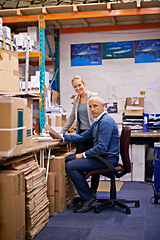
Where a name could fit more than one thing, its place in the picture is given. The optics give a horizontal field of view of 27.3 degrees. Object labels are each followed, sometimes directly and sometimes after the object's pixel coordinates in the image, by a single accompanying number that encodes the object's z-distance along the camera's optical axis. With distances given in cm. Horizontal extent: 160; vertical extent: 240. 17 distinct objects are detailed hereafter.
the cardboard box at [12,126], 276
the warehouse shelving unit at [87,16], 553
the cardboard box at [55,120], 545
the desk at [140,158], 575
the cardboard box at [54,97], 615
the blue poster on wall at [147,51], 641
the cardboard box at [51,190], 379
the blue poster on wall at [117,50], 651
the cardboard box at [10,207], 271
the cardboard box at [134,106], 600
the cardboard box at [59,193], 395
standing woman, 441
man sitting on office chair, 387
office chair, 386
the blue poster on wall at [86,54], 664
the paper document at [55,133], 407
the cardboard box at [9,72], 339
